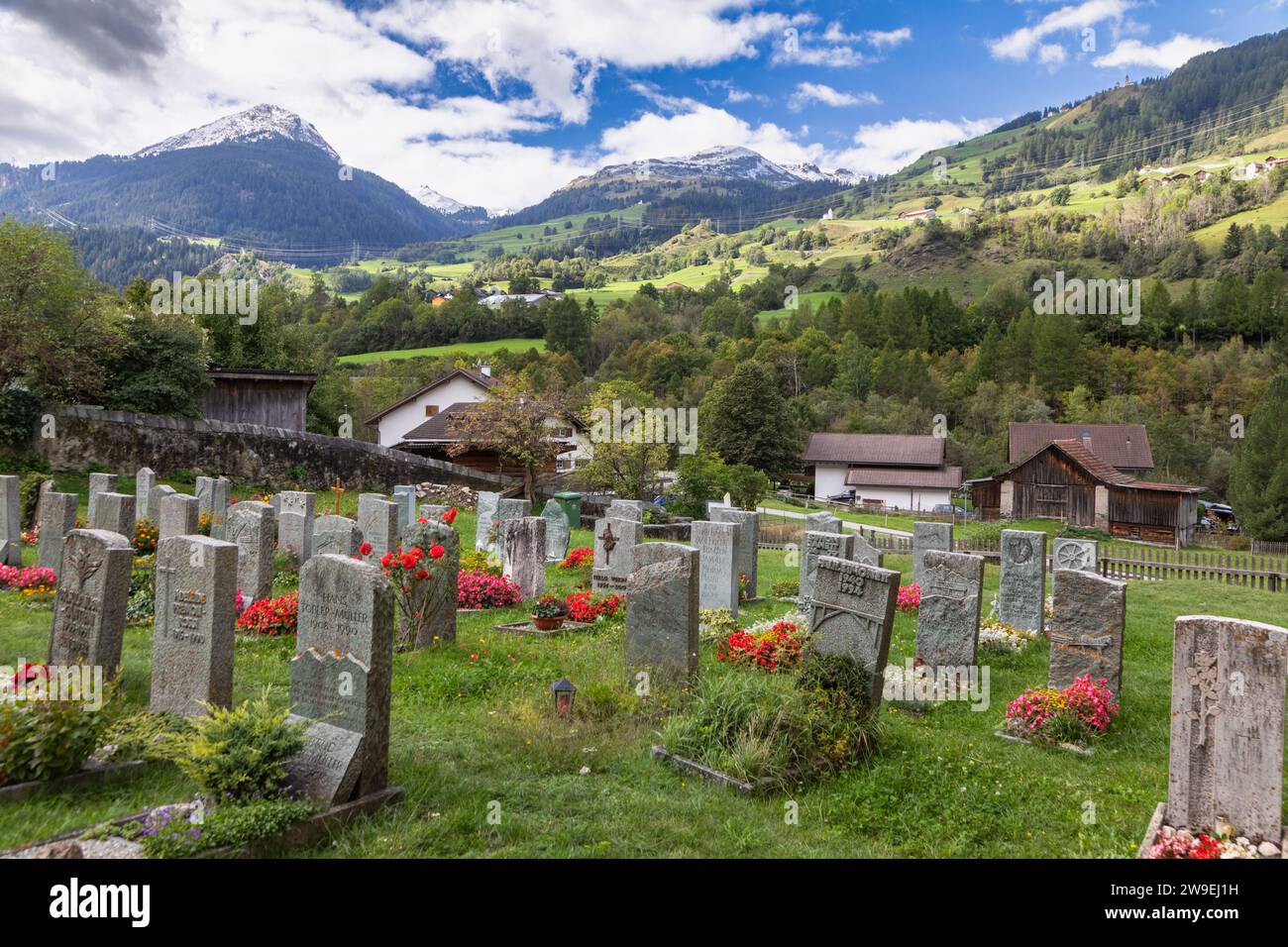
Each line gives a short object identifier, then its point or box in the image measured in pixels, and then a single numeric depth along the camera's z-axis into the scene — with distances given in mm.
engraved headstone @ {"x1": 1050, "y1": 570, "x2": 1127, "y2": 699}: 8430
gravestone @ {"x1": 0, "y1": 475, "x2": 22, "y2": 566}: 14594
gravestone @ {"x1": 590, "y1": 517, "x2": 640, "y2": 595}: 15398
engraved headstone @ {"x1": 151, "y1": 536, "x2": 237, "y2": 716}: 6586
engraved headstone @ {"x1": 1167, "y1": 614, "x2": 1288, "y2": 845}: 5207
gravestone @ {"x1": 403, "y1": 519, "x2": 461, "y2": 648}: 10312
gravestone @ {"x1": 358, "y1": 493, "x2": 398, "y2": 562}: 14969
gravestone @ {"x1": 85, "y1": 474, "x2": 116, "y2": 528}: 16555
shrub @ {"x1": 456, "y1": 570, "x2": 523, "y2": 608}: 13570
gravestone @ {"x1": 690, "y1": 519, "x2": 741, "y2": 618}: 13414
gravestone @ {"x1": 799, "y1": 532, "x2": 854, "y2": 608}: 12883
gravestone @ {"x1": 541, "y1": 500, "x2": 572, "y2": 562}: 20562
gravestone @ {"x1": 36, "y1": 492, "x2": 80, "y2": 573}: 13453
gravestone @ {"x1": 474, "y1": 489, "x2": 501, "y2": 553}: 18562
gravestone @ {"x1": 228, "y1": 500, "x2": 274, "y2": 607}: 12156
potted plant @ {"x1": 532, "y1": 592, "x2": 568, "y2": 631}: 11883
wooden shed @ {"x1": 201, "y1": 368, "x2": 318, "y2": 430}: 33094
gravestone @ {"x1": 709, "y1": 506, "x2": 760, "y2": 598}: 15867
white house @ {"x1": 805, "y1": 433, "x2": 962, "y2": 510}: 57812
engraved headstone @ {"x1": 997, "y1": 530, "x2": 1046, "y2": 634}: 12648
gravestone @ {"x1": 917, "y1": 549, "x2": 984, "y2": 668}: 9875
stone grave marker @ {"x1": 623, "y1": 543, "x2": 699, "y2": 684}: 8711
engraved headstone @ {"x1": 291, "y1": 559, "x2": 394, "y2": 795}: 5602
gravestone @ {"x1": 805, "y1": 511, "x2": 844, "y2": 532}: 15695
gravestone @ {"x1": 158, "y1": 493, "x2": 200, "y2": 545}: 12000
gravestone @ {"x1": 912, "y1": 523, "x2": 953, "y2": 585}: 15562
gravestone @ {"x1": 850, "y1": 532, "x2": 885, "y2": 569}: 14129
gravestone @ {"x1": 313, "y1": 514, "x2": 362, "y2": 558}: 12047
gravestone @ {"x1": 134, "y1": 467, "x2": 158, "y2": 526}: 18438
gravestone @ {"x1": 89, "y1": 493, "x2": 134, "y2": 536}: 12797
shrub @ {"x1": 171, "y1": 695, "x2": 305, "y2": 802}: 5055
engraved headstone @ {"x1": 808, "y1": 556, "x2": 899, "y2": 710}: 7613
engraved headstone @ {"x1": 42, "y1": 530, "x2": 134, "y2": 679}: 6988
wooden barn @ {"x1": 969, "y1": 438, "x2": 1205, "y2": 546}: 43312
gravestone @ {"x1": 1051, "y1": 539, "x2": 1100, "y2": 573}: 15969
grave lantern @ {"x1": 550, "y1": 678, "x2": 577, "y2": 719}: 7602
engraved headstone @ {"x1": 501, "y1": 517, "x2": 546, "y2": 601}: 14516
